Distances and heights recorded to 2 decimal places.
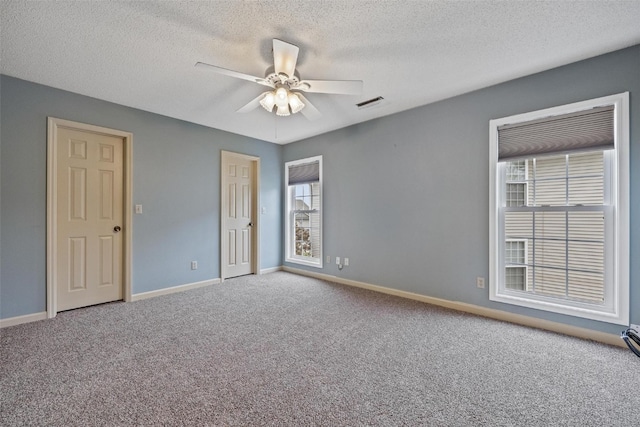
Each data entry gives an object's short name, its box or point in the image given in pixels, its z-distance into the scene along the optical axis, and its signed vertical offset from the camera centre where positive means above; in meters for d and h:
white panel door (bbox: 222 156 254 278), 4.55 -0.06
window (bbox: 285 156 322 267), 4.85 +0.02
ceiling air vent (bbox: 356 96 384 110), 3.25 +1.36
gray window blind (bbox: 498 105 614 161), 2.40 +0.76
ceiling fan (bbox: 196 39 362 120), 1.99 +1.07
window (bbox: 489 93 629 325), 2.32 +0.03
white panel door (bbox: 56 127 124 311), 3.08 -0.08
